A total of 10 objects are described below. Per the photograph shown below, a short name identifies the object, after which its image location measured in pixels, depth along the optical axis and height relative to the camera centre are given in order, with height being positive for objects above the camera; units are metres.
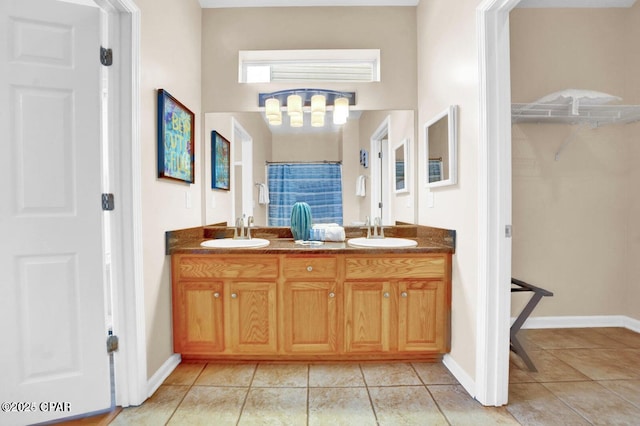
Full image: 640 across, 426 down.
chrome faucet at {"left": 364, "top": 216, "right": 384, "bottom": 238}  2.43 -0.15
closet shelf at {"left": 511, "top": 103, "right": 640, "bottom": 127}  2.30 +0.73
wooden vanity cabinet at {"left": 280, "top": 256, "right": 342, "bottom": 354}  2.03 -0.59
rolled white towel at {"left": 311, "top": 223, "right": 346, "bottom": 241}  2.37 -0.18
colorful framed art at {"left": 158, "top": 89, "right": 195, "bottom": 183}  1.88 +0.48
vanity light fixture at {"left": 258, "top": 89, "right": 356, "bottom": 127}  2.54 +0.87
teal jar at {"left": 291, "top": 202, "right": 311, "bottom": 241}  2.42 -0.10
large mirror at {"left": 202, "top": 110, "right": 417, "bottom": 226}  2.58 +0.44
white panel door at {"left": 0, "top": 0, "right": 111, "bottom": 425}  1.43 -0.01
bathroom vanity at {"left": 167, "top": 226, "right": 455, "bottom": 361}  2.03 -0.59
